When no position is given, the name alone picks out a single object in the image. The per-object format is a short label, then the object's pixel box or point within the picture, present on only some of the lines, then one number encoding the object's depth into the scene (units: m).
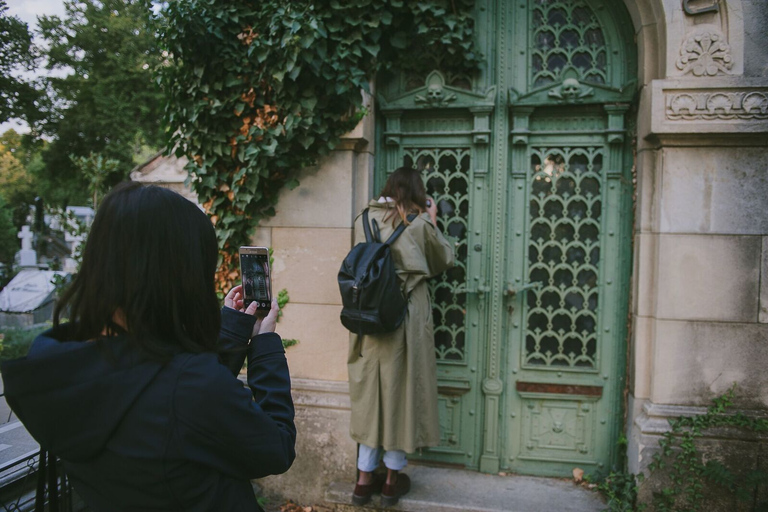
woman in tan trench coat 3.31
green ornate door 3.75
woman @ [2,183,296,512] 1.22
